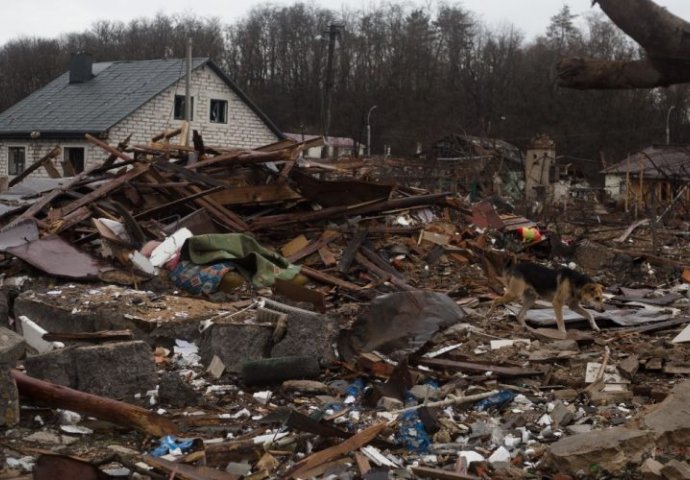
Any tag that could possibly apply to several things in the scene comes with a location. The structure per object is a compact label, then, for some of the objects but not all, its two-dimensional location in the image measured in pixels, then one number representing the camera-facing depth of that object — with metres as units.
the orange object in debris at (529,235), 15.54
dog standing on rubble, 9.45
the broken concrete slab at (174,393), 6.74
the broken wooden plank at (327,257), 12.07
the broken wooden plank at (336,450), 5.34
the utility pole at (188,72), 27.78
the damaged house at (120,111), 33.66
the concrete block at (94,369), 6.59
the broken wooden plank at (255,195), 12.95
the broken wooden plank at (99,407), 5.88
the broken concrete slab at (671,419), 5.43
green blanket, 10.78
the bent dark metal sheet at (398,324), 8.23
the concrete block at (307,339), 7.88
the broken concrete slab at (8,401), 5.64
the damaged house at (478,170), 30.53
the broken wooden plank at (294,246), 12.38
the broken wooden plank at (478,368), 7.52
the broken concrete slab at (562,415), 6.27
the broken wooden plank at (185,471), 5.08
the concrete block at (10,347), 5.55
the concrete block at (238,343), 7.84
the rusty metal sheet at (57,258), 10.71
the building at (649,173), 29.23
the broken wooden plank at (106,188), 12.60
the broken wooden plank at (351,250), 11.92
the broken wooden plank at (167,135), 16.75
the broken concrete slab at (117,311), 8.68
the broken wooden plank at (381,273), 11.53
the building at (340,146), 46.75
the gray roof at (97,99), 33.75
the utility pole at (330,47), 40.47
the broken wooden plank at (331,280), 10.98
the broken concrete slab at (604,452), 5.12
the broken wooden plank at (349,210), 12.78
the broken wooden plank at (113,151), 14.33
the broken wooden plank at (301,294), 9.69
